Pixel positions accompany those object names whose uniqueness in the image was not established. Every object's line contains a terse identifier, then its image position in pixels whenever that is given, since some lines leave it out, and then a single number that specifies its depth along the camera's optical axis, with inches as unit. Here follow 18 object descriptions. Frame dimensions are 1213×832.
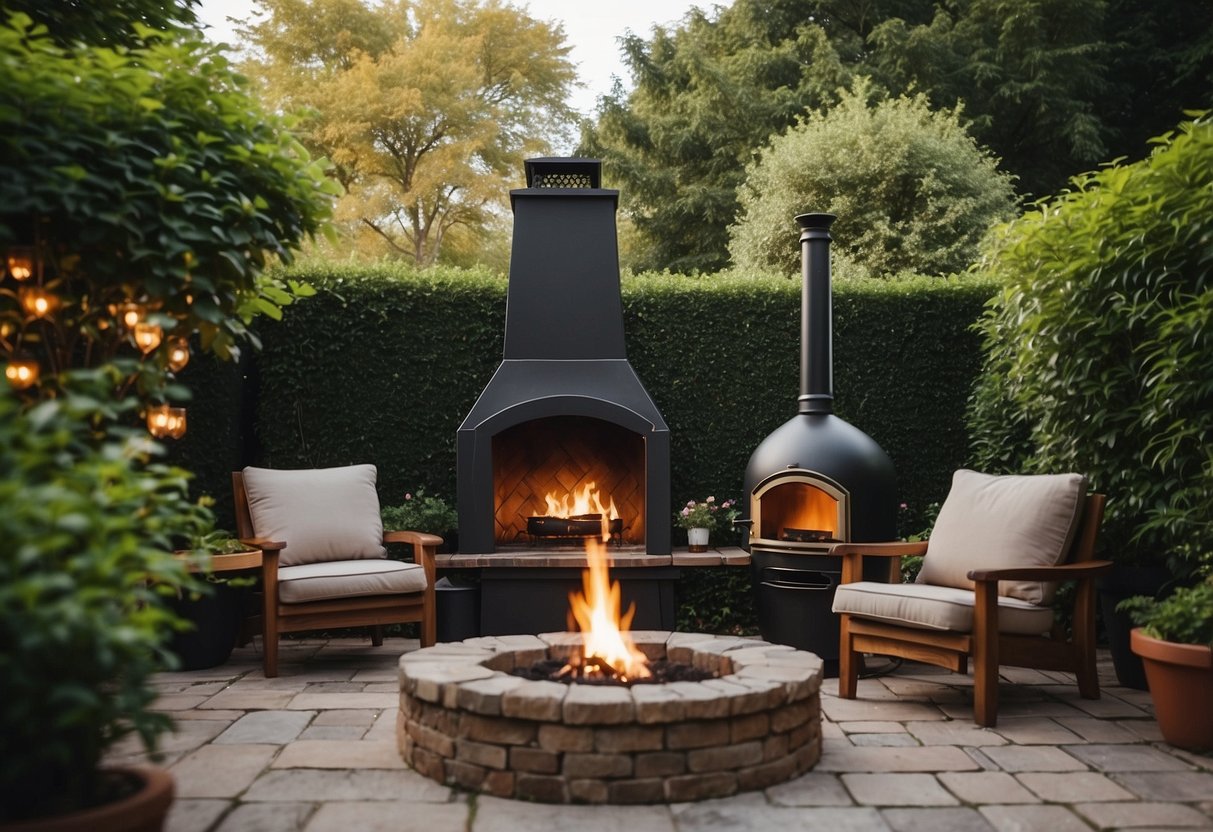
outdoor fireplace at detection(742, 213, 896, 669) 184.9
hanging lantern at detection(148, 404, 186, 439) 138.9
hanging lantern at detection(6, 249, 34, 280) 105.8
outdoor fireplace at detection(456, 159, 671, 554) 200.7
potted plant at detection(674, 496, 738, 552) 210.2
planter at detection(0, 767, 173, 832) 68.0
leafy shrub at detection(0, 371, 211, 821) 60.9
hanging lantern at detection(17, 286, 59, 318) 108.6
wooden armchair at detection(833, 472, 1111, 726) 138.9
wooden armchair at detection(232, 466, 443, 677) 172.6
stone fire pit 102.4
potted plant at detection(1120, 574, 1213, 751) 122.0
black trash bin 197.8
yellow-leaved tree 553.9
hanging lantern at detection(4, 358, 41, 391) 103.7
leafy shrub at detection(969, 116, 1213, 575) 148.1
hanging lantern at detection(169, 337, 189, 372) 126.2
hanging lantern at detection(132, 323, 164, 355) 114.4
